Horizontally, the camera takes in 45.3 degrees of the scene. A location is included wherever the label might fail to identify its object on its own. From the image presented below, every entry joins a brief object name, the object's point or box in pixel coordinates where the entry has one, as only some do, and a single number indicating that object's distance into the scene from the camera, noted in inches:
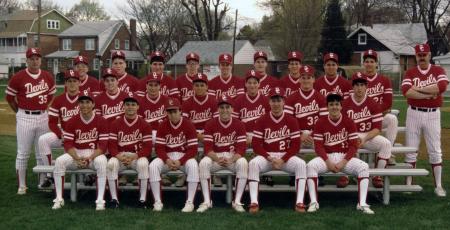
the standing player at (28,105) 271.0
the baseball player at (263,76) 290.4
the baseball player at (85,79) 284.4
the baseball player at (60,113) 261.7
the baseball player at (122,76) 289.0
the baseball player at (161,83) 290.4
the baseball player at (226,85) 291.1
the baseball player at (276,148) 235.0
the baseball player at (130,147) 240.4
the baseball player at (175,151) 237.9
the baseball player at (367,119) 254.7
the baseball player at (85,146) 238.5
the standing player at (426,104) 261.3
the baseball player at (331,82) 273.4
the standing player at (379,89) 273.7
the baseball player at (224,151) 237.8
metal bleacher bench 241.6
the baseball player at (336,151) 233.9
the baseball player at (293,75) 282.8
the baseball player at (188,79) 293.9
